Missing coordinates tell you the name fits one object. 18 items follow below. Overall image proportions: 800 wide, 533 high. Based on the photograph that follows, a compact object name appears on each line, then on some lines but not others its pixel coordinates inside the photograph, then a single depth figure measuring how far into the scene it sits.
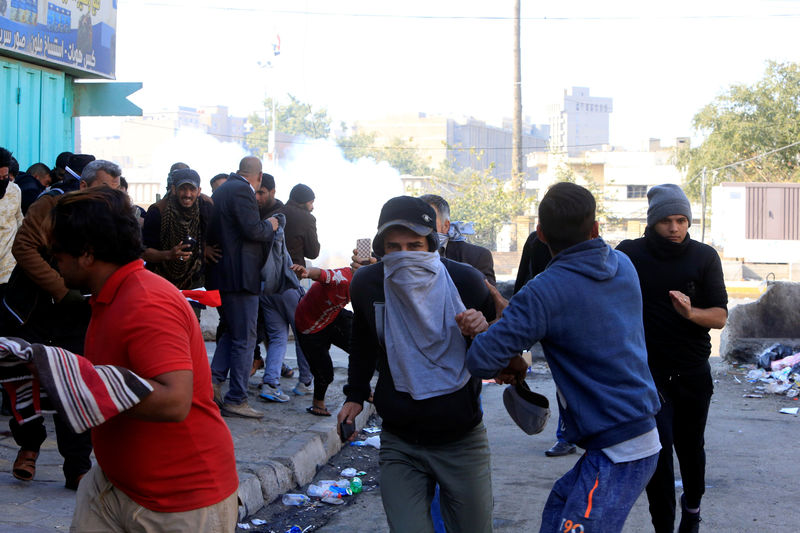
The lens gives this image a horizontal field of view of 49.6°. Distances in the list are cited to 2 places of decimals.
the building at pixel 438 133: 121.60
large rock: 11.56
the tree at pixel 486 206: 46.47
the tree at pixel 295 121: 81.19
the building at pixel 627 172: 63.75
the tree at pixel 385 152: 80.47
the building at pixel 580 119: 173.88
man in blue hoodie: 2.93
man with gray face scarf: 3.30
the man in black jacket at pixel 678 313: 4.52
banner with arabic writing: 8.98
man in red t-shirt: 2.43
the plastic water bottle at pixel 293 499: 5.71
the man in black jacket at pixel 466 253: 6.21
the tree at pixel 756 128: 43.28
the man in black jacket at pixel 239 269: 6.87
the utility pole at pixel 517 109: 35.16
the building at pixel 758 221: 40.06
